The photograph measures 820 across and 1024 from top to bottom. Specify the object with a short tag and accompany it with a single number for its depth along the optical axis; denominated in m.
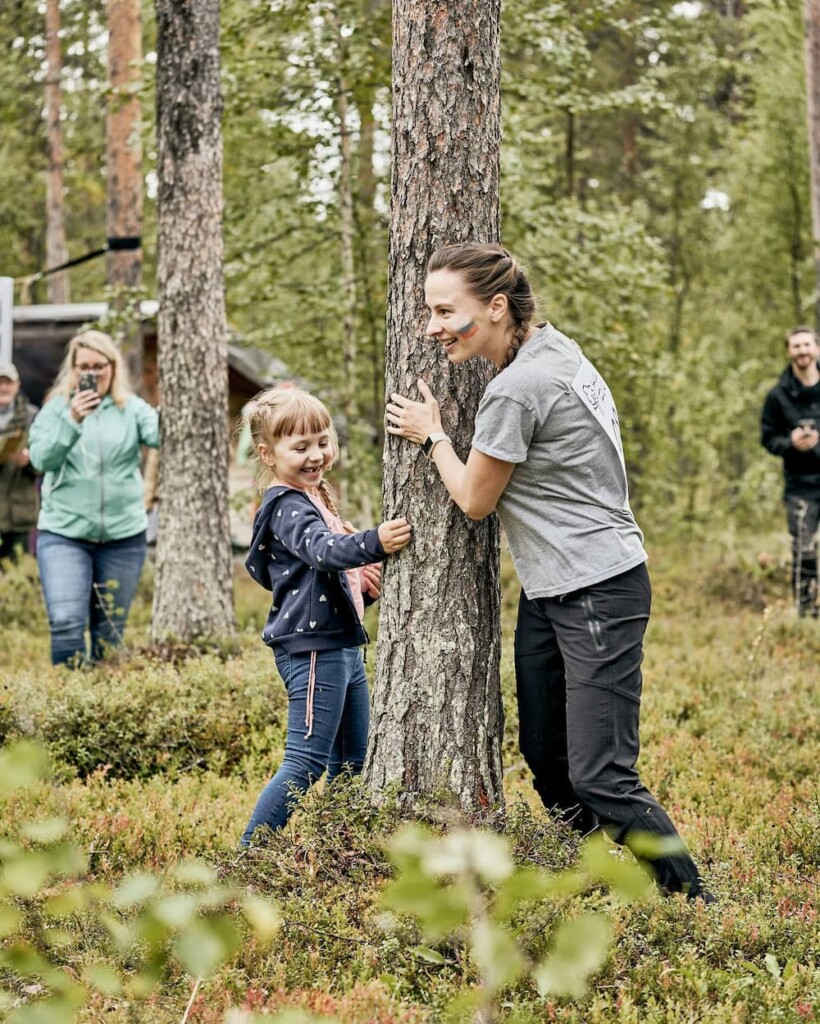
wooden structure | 13.80
